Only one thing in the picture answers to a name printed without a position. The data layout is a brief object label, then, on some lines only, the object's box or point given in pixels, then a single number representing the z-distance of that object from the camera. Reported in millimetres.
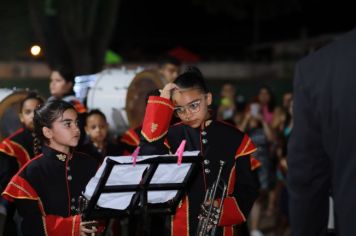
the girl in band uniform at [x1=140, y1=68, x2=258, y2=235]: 7614
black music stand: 6516
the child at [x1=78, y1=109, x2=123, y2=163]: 11168
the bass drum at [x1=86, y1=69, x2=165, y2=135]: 12490
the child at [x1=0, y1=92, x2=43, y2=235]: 9226
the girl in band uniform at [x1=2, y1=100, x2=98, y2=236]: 7461
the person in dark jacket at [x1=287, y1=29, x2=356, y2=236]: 4572
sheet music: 6558
